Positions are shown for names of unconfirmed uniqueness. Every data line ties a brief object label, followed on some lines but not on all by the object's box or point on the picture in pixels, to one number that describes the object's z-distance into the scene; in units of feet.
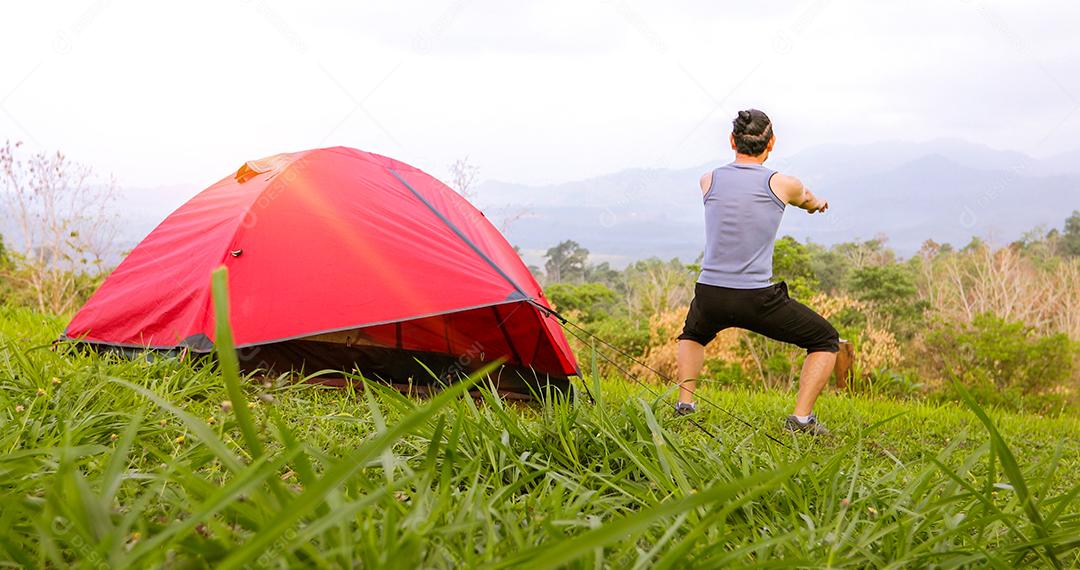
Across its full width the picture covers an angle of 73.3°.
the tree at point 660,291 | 37.74
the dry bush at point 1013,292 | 42.65
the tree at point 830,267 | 79.92
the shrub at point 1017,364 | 21.88
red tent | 11.03
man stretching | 11.44
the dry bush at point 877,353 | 21.98
